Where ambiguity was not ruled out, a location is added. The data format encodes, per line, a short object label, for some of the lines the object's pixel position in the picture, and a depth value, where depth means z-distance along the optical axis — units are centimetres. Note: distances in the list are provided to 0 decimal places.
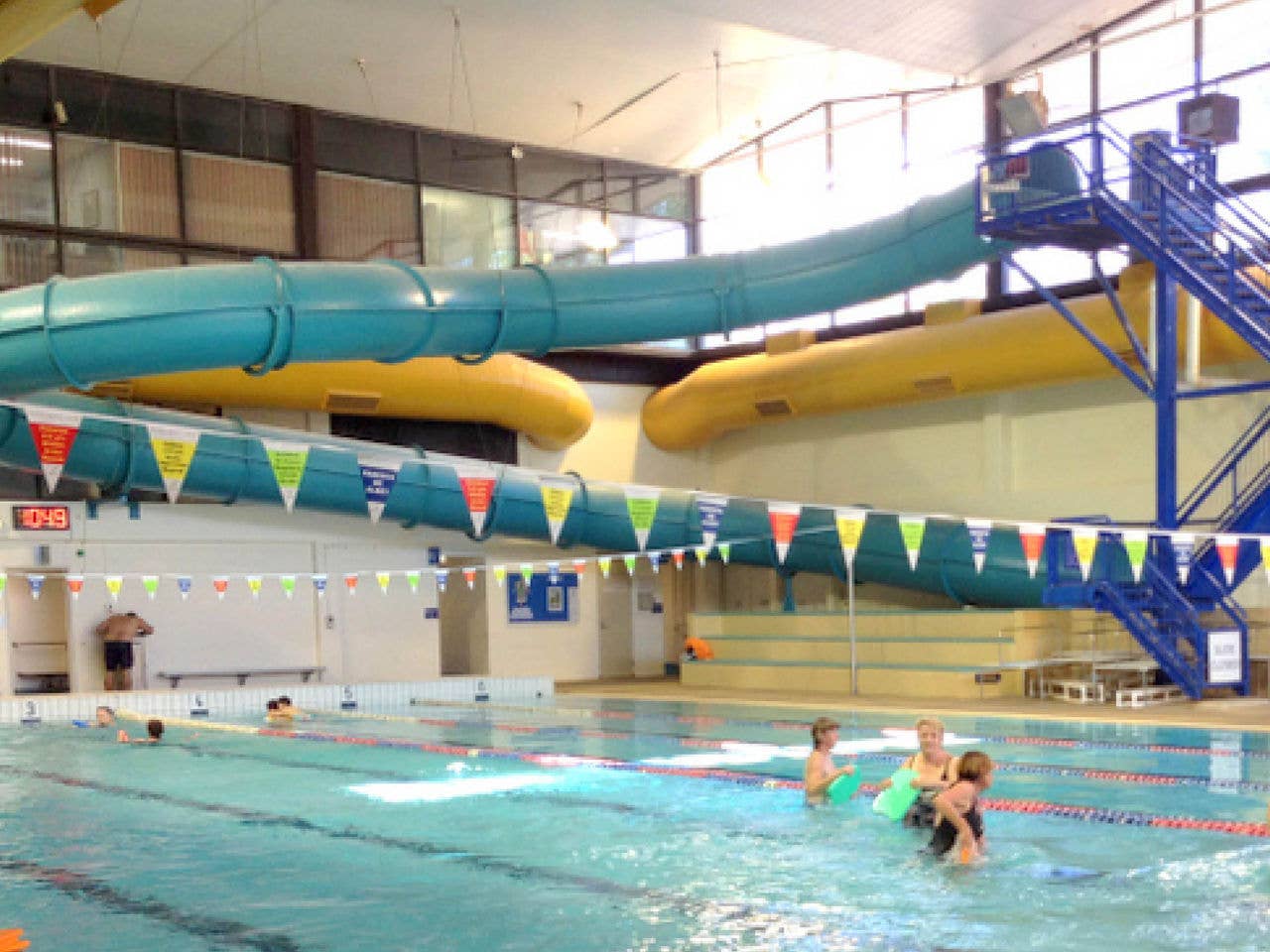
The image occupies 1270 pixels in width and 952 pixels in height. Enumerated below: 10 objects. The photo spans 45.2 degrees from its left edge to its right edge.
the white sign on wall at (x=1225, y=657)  1440
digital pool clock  1834
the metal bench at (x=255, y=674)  1956
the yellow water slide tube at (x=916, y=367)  1644
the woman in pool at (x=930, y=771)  809
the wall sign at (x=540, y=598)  2242
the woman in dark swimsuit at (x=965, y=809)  731
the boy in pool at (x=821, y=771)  916
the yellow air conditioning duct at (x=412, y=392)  1830
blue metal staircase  1387
